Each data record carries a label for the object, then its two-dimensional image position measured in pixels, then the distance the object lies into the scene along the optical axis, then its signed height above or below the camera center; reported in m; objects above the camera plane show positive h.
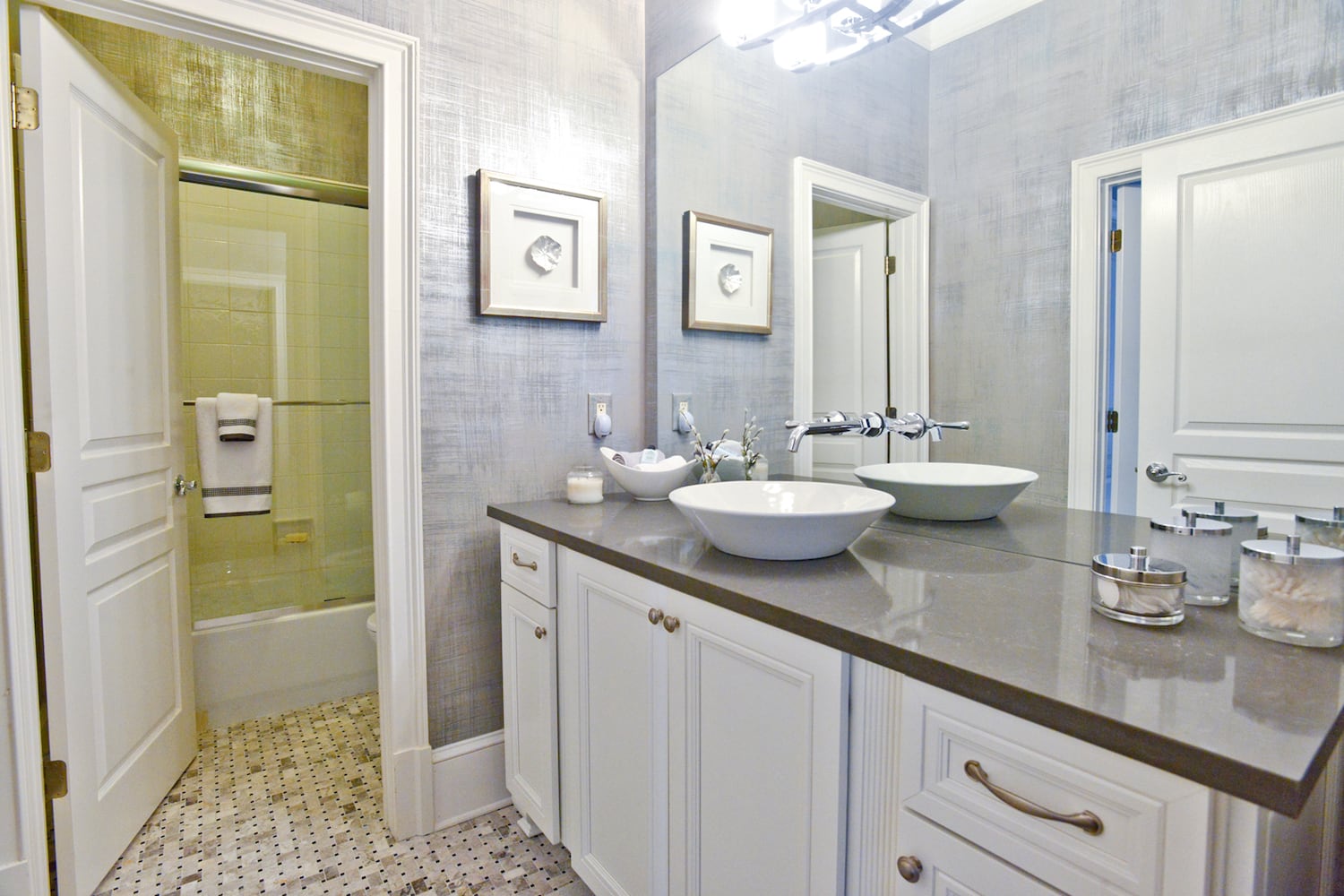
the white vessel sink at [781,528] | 1.07 -0.19
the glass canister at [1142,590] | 0.80 -0.22
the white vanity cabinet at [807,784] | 0.61 -0.44
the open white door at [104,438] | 1.46 -0.07
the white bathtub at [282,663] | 2.37 -0.91
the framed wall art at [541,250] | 1.78 +0.42
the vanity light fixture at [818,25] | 1.43 +0.87
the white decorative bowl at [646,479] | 1.82 -0.19
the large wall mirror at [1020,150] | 0.92 +0.43
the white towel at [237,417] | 2.48 -0.03
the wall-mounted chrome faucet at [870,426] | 1.36 -0.04
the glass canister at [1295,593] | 0.73 -0.20
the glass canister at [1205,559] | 0.88 -0.20
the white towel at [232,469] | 2.47 -0.22
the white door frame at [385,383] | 1.42 +0.06
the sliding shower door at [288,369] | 2.71 +0.16
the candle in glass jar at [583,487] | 1.80 -0.21
